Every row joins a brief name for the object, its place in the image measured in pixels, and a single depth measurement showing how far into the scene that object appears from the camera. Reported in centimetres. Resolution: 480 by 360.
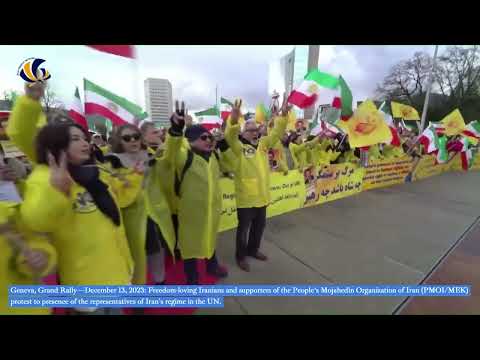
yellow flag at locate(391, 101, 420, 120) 575
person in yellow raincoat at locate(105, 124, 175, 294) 150
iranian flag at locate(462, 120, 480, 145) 657
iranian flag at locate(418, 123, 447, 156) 611
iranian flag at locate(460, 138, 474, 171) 796
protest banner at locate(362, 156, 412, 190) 558
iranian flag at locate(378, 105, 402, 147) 470
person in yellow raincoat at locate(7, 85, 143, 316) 100
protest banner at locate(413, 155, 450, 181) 682
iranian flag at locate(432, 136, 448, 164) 653
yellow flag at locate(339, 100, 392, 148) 390
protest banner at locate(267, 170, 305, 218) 383
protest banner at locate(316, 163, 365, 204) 456
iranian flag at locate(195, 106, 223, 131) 566
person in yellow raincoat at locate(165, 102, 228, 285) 177
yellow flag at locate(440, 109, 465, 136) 611
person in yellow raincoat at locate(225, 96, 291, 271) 225
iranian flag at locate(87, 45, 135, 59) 125
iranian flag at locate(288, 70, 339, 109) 312
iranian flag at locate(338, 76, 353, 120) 349
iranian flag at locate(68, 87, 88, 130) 166
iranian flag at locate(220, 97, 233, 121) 625
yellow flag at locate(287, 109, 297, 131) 605
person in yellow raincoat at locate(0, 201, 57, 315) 104
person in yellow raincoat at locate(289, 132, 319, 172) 444
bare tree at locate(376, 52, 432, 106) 1624
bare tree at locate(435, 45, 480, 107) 1535
